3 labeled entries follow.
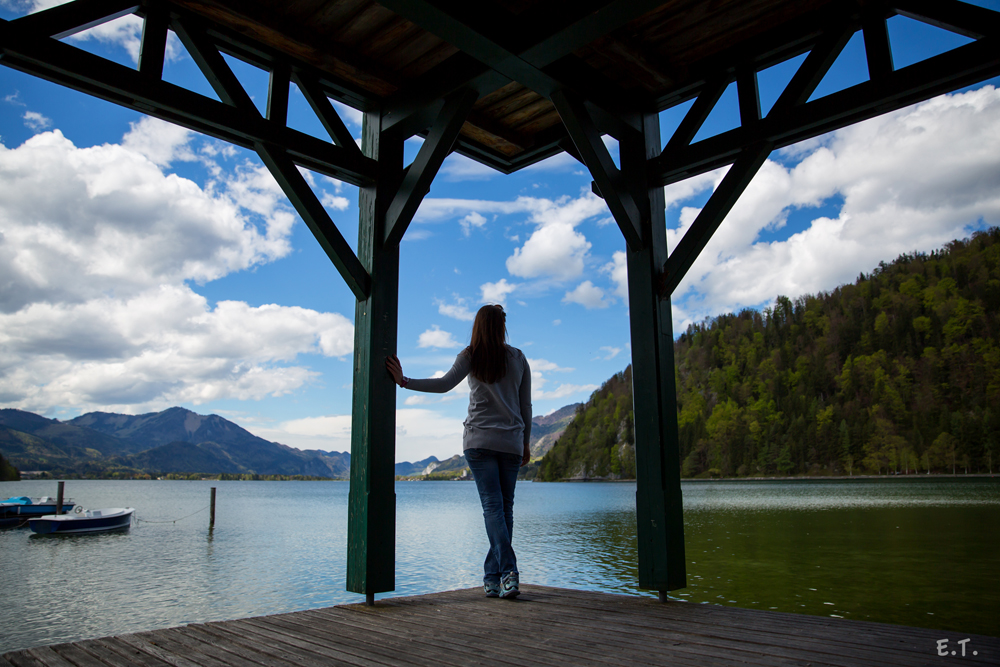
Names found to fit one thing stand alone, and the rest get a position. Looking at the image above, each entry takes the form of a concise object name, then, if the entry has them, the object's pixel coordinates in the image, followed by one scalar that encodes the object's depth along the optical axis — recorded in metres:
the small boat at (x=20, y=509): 21.91
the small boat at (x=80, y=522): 20.05
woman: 3.20
